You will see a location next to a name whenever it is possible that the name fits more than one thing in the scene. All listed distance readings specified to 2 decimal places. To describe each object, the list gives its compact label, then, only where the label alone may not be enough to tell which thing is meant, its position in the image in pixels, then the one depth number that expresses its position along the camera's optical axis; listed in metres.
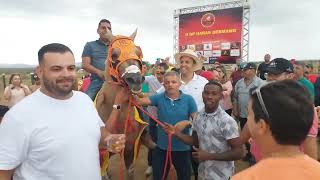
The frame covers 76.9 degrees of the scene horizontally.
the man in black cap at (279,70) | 2.08
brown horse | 1.97
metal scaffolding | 12.64
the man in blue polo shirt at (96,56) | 2.69
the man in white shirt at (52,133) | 1.33
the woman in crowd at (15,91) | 5.43
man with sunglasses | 0.86
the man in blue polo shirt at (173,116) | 2.45
